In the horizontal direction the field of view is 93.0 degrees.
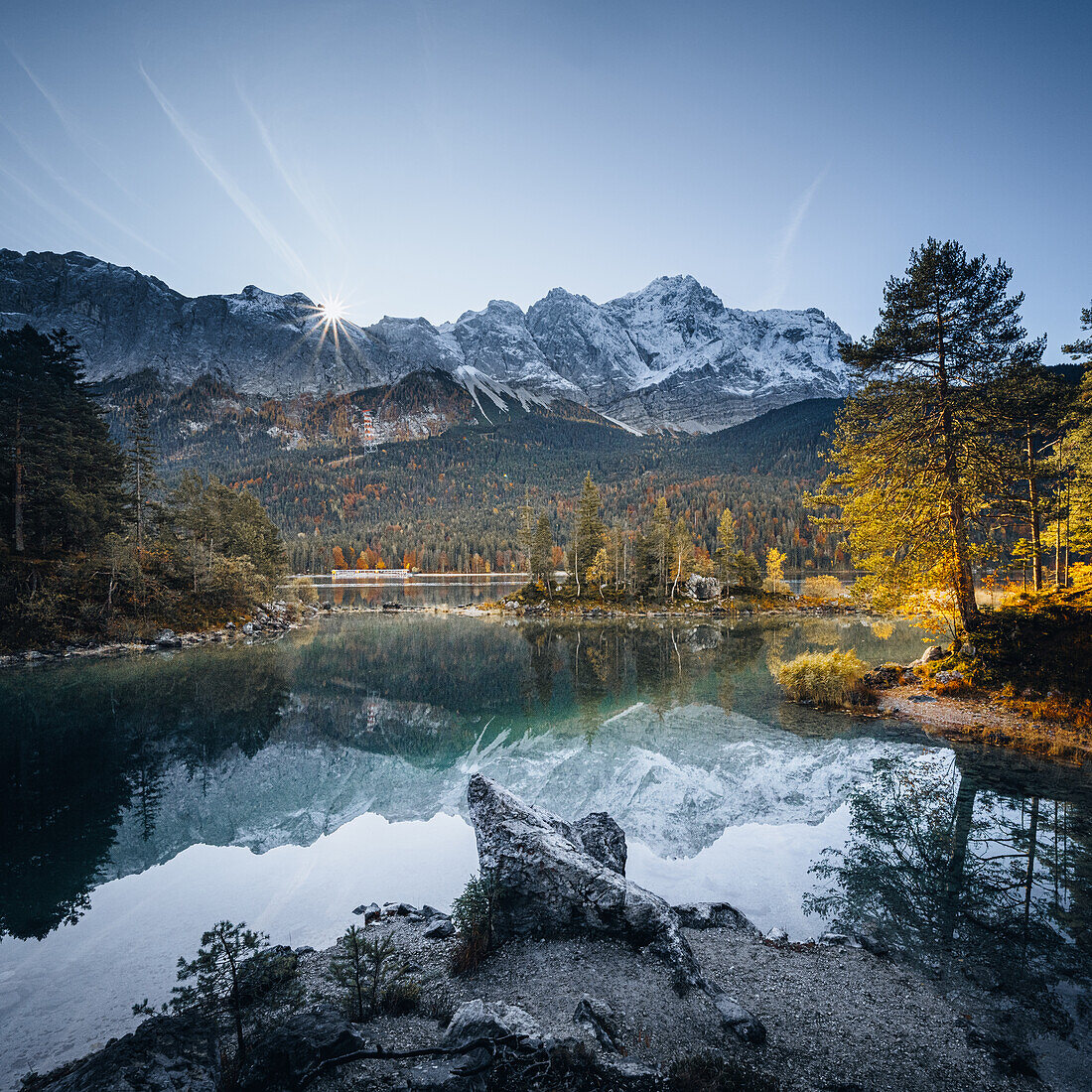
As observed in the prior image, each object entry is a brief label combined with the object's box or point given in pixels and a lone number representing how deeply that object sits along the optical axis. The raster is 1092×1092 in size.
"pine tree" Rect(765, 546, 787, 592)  78.57
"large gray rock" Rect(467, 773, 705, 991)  6.86
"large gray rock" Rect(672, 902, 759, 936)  8.23
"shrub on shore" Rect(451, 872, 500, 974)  6.80
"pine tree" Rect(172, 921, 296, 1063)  5.06
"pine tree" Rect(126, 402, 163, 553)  45.06
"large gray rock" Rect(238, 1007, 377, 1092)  4.34
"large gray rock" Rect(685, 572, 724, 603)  72.94
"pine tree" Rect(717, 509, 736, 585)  75.88
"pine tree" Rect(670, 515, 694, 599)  71.44
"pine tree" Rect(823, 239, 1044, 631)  19.14
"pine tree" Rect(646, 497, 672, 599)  70.94
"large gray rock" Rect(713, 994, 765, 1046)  5.32
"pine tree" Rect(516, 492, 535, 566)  73.03
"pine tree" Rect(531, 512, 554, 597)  71.25
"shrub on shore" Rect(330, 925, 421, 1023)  5.62
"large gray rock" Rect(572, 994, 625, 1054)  4.92
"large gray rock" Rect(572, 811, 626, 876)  9.03
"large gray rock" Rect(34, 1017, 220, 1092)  4.16
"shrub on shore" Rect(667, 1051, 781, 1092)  4.41
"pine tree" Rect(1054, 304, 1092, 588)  20.88
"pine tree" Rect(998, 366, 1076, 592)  18.62
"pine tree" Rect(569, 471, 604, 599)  72.38
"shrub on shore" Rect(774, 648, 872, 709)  21.06
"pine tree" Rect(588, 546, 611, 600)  72.00
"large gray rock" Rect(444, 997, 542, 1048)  4.71
